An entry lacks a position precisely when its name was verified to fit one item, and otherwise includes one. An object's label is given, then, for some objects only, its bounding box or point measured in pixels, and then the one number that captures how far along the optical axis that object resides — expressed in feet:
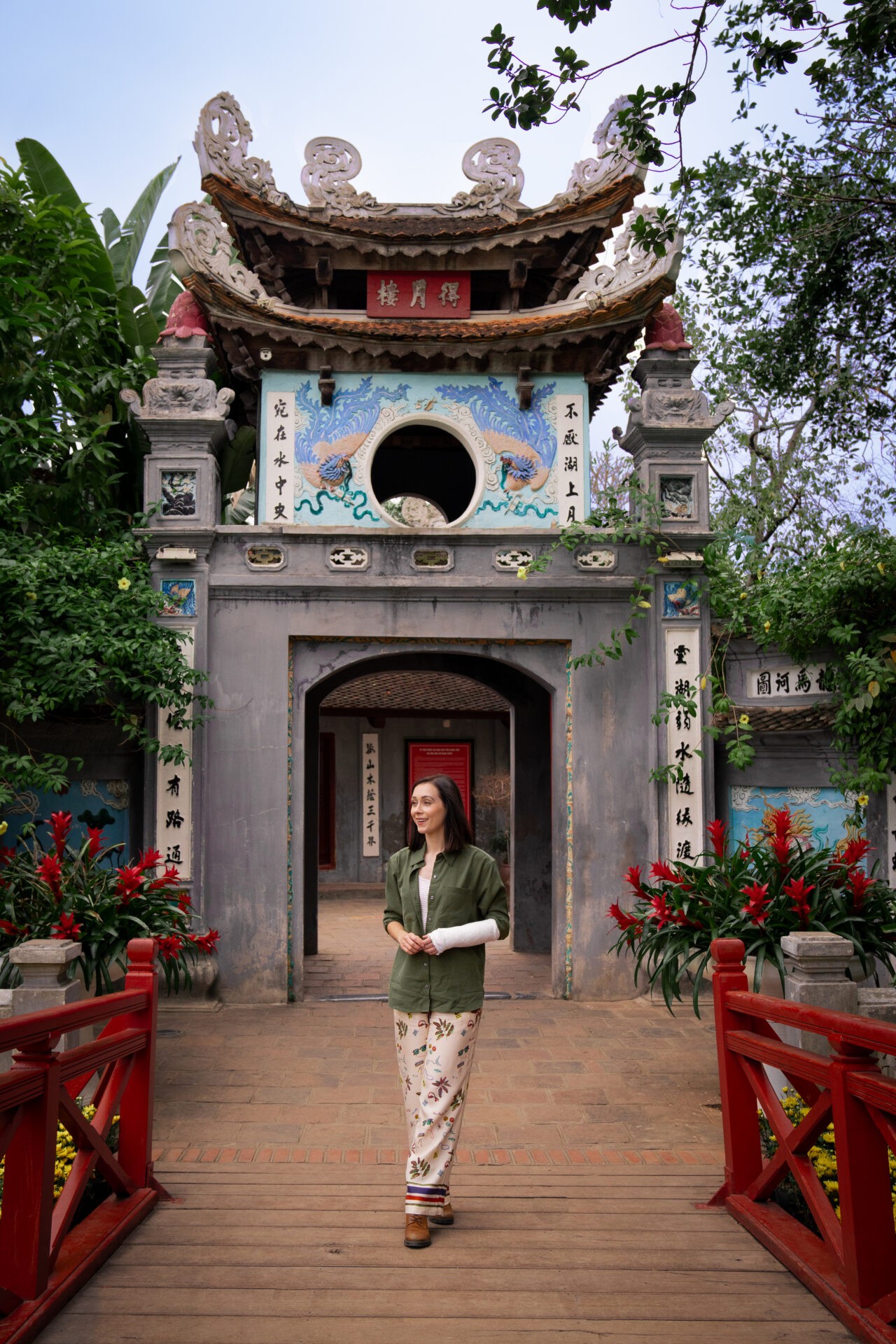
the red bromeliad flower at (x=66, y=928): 16.42
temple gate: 25.48
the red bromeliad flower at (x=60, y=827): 17.81
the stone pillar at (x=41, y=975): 14.66
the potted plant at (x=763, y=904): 17.07
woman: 11.30
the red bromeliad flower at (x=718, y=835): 18.69
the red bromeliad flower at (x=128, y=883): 17.88
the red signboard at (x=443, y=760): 57.52
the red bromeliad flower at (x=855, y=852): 17.40
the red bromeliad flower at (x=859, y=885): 17.25
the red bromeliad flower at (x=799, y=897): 16.49
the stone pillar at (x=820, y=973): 14.69
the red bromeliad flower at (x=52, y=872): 17.08
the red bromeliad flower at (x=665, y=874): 18.11
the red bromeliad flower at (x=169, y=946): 17.60
